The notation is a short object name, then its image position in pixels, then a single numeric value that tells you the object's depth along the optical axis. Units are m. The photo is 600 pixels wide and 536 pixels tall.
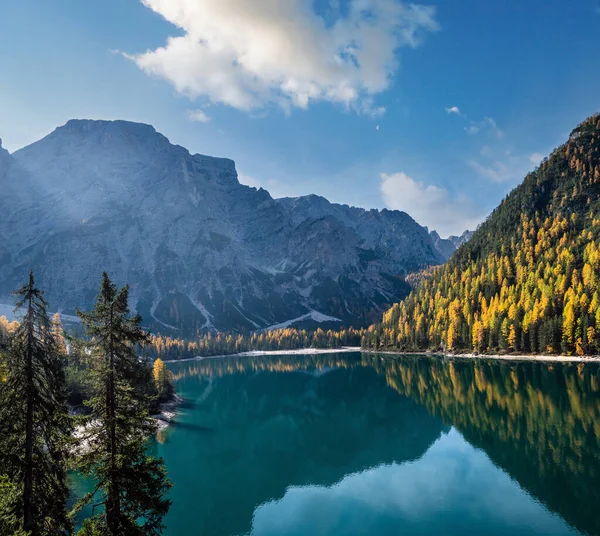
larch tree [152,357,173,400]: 90.87
